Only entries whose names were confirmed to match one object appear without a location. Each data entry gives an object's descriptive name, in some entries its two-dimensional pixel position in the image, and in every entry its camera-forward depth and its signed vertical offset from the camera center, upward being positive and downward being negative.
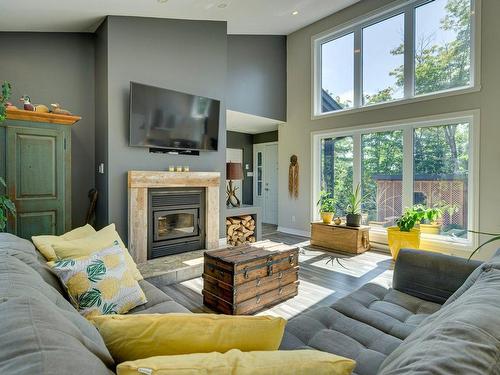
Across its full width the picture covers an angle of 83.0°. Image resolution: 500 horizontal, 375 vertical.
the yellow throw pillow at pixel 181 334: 0.84 -0.47
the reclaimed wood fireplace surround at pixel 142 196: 3.58 -0.17
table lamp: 4.77 +0.19
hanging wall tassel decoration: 6.07 +0.12
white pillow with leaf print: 1.50 -0.56
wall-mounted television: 3.68 +0.89
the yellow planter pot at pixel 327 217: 5.12 -0.63
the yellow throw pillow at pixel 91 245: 1.70 -0.40
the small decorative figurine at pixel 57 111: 3.20 +0.82
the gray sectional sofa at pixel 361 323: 0.59 -0.41
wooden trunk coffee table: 2.42 -0.87
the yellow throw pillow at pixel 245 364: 0.65 -0.44
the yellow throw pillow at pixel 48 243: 1.68 -0.37
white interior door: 7.37 +0.07
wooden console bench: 4.58 -0.93
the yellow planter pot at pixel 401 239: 3.97 -0.81
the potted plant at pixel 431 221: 4.01 -0.59
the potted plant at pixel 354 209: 4.75 -0.48
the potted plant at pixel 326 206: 5.14 -0.45
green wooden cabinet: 2.92 +0.10
